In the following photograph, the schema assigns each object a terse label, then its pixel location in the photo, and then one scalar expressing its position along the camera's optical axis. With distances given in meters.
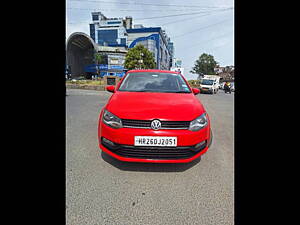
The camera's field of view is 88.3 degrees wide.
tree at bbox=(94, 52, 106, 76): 50.04
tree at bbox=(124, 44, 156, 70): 35.92
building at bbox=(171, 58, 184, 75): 57.44
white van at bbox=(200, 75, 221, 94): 18.94
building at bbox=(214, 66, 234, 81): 67.18
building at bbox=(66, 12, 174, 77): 49.34
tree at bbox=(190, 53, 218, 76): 60.59
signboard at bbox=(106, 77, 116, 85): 21.83
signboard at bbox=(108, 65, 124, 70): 49.34
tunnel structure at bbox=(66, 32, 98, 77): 51.12
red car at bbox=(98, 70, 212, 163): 1.84
